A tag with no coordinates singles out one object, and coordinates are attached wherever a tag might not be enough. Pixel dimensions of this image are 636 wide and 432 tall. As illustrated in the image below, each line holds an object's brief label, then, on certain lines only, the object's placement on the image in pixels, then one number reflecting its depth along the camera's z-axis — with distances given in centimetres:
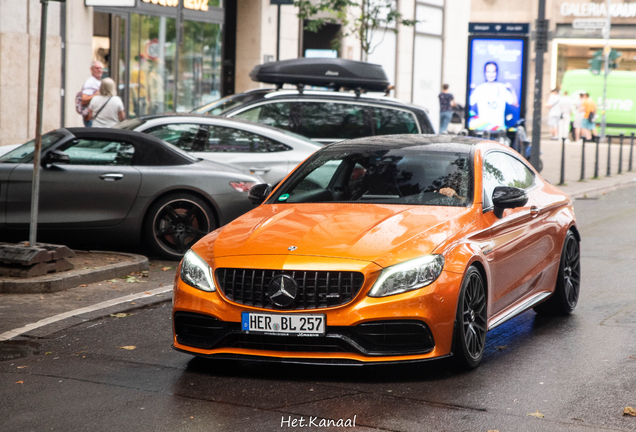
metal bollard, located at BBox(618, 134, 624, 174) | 2379
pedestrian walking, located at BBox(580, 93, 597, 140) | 3838
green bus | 4000
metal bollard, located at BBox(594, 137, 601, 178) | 2188
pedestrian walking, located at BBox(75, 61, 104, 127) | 1556
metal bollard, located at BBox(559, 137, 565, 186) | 2000
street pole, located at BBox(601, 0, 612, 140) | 3822
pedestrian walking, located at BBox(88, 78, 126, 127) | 1447
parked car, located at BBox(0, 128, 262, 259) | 963
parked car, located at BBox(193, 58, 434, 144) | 1335
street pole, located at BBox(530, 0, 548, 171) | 1878
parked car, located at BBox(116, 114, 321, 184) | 1145
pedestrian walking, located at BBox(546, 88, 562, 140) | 3903
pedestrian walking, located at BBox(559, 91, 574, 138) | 3884
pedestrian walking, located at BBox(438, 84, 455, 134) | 3119
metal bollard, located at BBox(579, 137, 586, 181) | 2126
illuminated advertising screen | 2214
